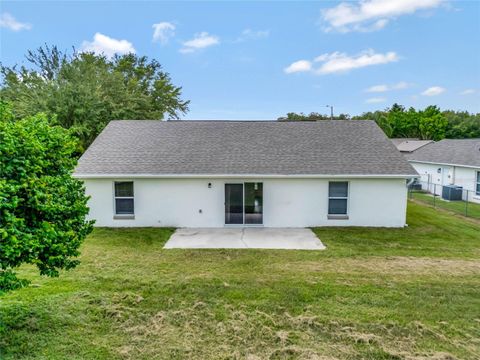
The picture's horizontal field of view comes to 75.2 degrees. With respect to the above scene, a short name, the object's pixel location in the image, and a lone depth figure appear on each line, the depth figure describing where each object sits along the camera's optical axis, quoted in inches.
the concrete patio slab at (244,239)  392.2
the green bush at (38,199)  163.8
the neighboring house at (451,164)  768.3
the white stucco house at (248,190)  473.7
